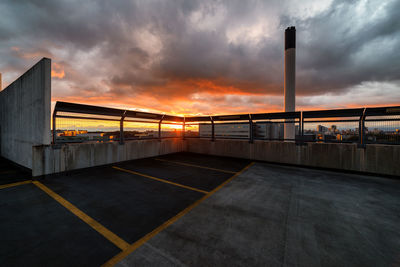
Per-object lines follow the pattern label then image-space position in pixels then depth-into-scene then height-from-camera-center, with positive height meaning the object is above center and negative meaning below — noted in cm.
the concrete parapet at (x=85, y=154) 538 -99
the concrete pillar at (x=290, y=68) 2830 +1231
